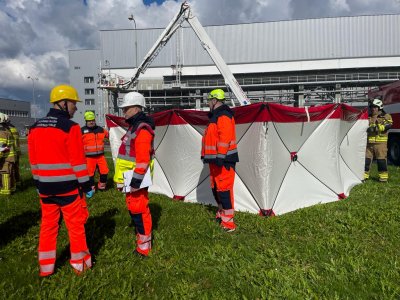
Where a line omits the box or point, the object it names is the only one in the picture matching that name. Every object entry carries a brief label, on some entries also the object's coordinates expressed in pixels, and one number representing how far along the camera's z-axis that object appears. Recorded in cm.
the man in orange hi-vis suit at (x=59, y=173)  288
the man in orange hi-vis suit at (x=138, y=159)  334
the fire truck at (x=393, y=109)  1038
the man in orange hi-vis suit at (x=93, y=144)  656
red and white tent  504
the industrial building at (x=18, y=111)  6544
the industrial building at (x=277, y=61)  3669
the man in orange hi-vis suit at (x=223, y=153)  426
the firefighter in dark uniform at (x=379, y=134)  710
